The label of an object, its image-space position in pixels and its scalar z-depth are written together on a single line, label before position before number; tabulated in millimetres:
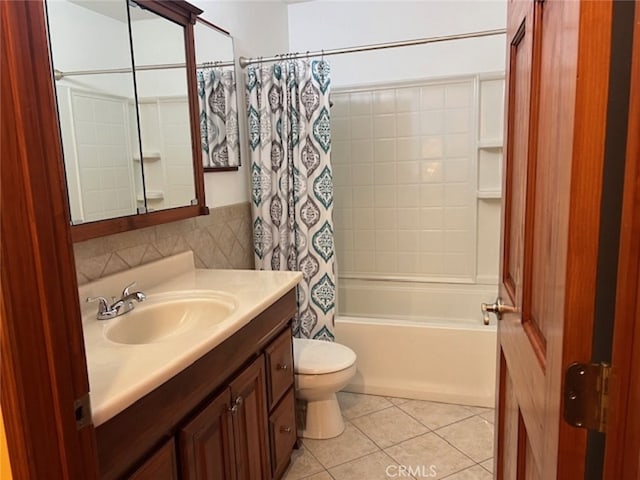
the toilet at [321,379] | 2139
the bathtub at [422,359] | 2520
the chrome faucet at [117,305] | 1453
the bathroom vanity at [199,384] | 987
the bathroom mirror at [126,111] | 1438
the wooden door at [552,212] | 569
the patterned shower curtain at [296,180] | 2398
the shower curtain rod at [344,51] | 2295
